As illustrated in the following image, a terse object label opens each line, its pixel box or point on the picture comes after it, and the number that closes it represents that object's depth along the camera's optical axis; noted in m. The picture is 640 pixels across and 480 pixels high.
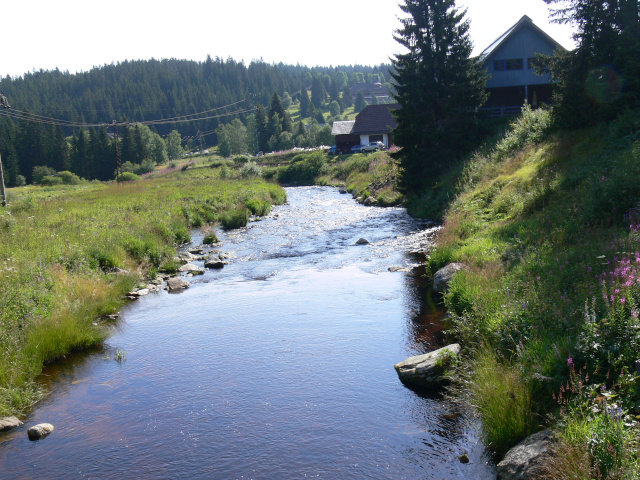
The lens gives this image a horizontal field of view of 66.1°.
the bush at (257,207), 33.60
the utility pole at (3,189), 27.56
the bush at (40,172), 89.15
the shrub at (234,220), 28.89
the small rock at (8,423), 7.99
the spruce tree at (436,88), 32.06
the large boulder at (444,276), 13.56
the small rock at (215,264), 19.38
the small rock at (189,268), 18.66
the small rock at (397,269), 17.08
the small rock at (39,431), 7.77
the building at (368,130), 76.94
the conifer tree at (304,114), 195.65
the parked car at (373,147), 69.31
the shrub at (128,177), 72.88
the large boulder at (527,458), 5.67
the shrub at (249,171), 59.13
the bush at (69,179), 80.84
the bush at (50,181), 78.84
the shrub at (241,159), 82.03
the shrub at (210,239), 24.55
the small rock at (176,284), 16.48
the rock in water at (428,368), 8.89
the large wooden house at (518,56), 40.91
